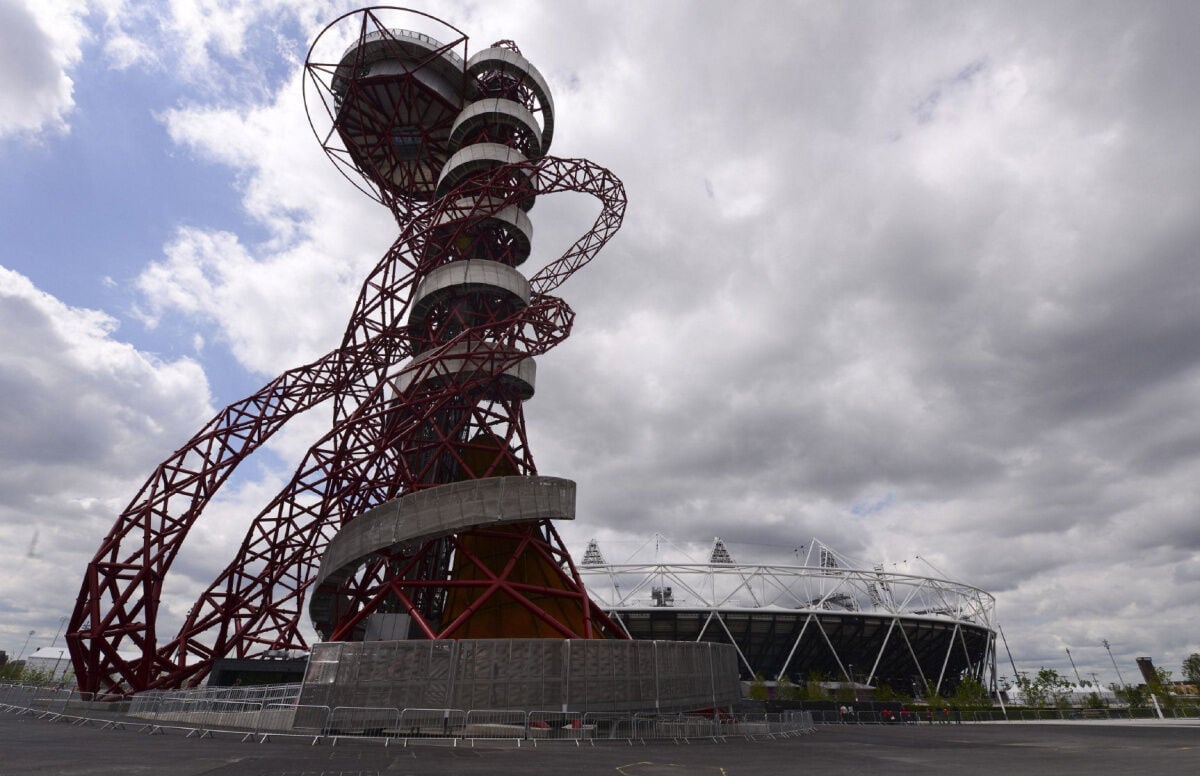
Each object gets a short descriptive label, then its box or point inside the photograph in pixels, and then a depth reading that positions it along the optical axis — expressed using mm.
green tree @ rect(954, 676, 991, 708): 62375
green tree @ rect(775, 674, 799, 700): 63031
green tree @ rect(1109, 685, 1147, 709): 63906
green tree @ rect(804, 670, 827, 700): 60562
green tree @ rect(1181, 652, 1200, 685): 84000
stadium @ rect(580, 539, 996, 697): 68188
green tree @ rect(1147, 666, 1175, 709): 58338
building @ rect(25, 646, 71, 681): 95794
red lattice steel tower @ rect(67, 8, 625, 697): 27797
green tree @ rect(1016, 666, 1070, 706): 71500
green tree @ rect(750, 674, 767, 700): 62062
